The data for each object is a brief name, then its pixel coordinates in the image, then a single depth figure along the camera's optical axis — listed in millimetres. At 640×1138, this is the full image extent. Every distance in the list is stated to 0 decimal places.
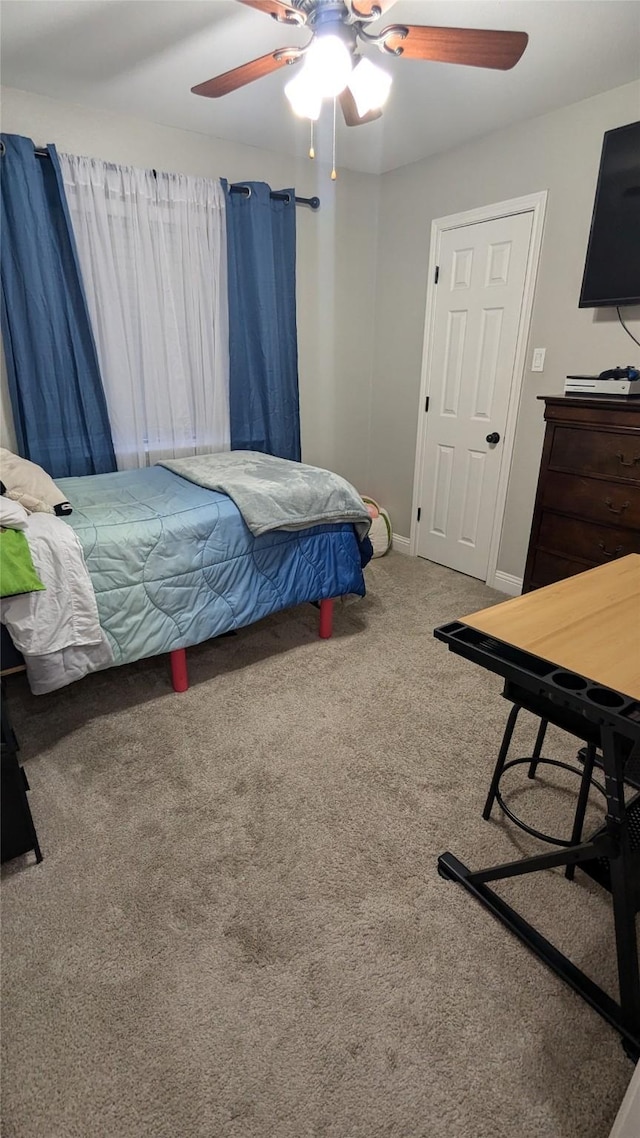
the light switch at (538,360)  2994
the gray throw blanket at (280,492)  2422
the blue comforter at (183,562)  2086
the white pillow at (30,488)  2105
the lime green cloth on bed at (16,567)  1717
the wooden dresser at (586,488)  2221
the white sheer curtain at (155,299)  2791
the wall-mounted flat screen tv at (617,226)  2379
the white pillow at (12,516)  1776
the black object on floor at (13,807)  1431
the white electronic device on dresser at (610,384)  2316
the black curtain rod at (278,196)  3119
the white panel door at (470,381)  3107
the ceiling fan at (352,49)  1563
